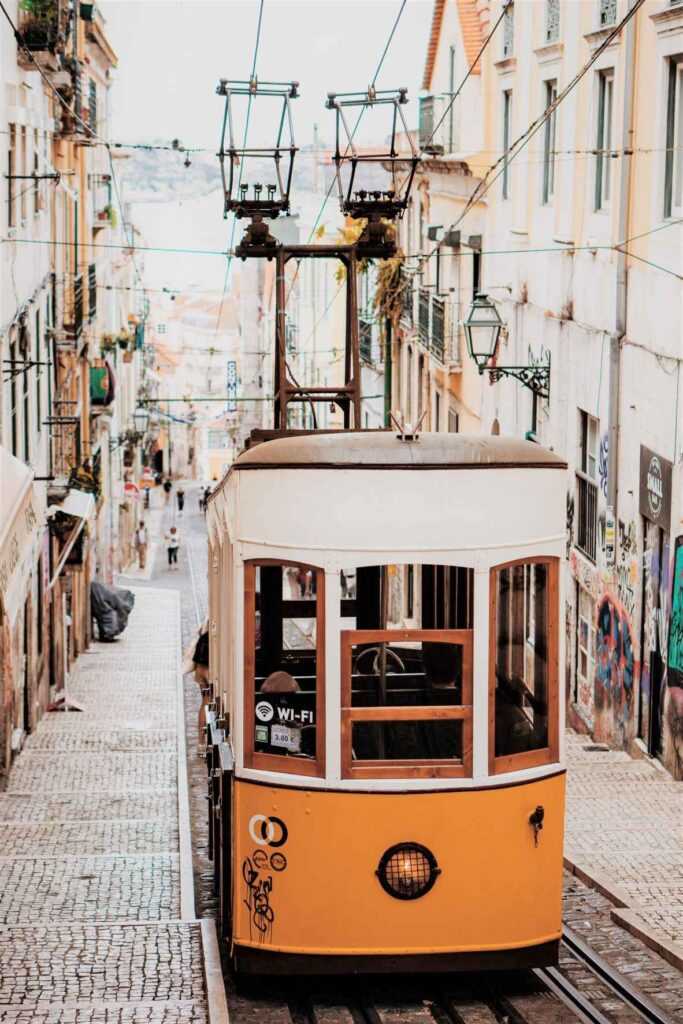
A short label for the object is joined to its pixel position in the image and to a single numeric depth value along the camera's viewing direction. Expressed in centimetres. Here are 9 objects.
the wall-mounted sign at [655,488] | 1468
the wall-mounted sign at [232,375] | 7206
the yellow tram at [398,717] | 801
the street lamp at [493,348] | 1886
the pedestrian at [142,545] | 5553
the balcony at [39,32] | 2158
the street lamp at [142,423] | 6042
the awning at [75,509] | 2275
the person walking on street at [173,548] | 5281
